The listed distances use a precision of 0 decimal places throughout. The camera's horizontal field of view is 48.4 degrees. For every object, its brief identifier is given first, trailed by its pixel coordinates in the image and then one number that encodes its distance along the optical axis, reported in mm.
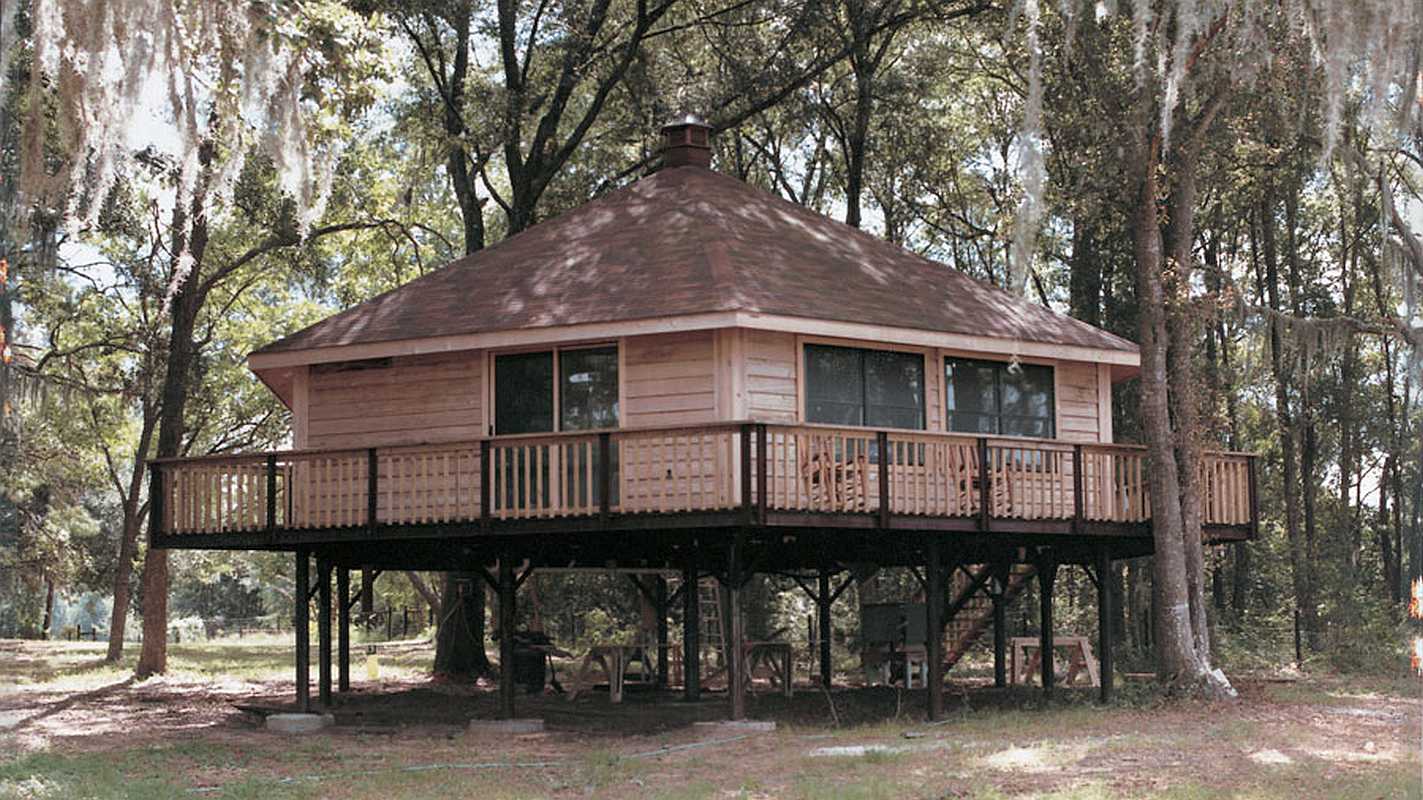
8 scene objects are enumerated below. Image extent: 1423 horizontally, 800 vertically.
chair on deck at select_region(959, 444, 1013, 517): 17941
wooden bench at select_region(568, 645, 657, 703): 21422
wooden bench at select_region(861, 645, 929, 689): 22109
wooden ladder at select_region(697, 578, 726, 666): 26891
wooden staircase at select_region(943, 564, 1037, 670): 24000
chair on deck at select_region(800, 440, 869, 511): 16750
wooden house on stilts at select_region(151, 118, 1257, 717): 17000
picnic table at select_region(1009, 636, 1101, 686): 22875
